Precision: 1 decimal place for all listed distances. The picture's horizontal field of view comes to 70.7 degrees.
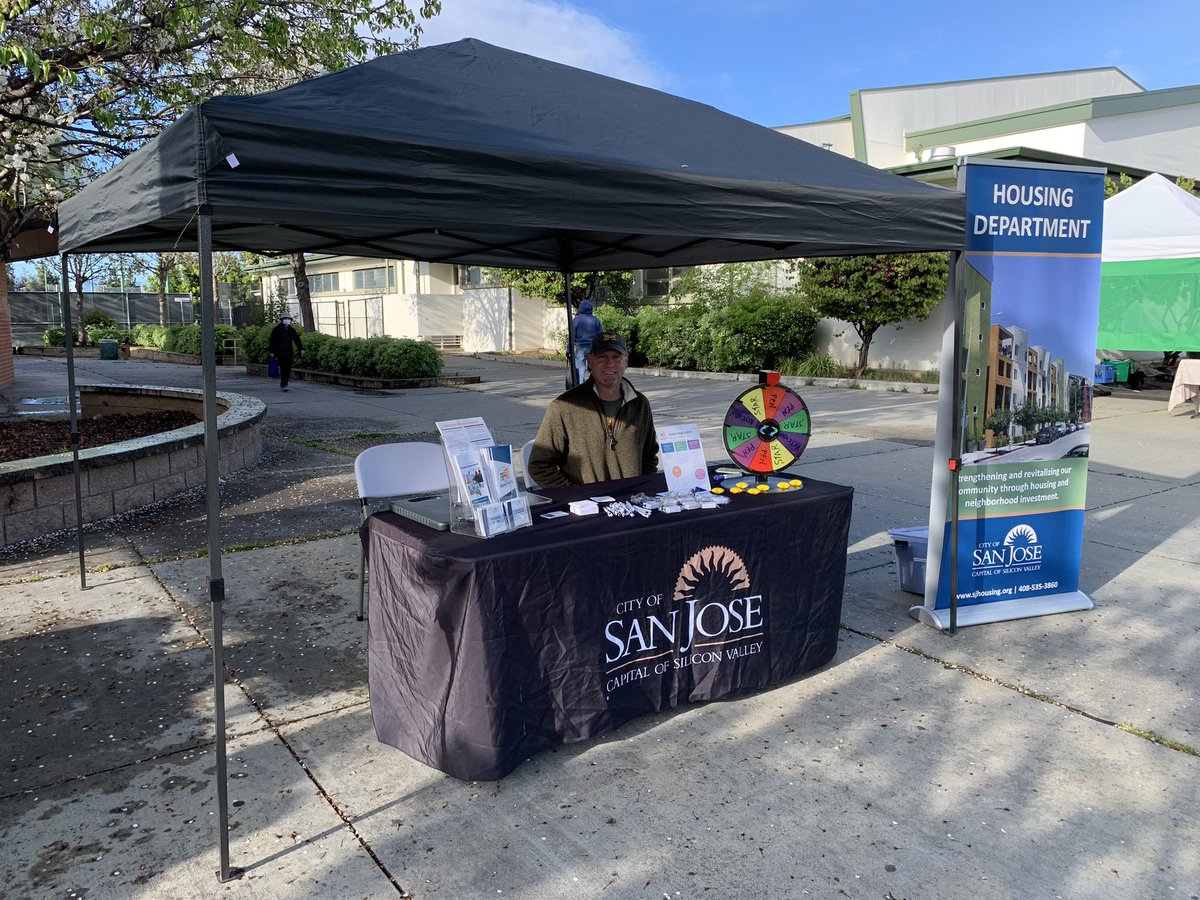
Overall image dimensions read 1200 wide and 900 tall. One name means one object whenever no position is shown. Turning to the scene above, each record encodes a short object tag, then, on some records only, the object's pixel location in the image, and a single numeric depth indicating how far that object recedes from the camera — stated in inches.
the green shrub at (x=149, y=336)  1206.3
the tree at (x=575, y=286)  961.7
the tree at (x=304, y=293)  852.6
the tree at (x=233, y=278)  1521.9
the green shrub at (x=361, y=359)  709.9
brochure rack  118.2
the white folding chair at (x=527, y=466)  171.9
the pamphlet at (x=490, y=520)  117.1
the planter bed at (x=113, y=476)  219.6
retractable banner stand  163.0
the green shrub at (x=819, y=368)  706.8
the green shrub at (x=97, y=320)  1461.1
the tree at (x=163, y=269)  1464.7
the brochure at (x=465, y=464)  118.4
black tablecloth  113.3
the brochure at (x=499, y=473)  120.0
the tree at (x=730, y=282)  802.8
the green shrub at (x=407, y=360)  692.7
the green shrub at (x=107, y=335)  1362.0
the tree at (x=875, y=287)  606.5
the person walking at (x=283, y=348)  680.4
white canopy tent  412.9
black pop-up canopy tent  100.6
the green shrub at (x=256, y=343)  866.1
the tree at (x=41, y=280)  1770.4
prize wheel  150.6
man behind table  166.1
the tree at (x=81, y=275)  1384.1
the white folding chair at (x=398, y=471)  170.2
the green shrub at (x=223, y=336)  1041.5
